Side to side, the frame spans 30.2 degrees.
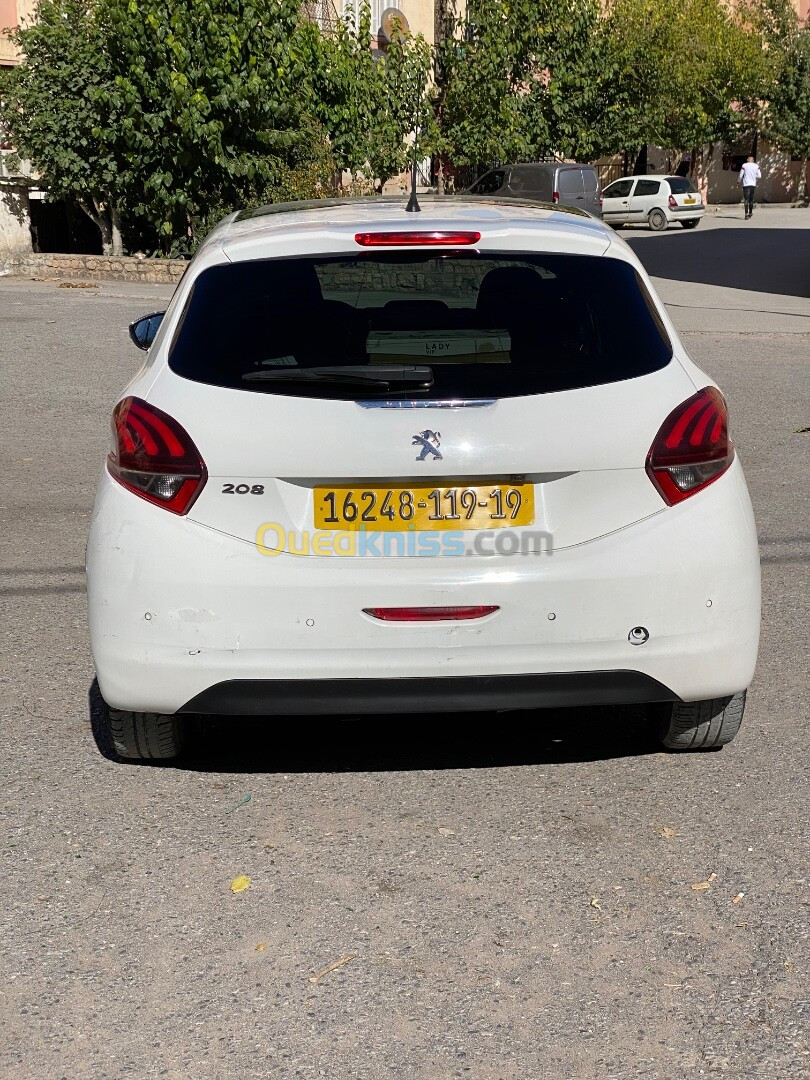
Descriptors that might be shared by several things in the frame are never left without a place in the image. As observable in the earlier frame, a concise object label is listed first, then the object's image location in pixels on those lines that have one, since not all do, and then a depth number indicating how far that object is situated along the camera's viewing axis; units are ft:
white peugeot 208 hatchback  12.39
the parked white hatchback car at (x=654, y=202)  134.51
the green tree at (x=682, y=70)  143.74
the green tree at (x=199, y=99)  75.25
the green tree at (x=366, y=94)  96.73
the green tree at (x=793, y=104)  205.87
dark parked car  115.55
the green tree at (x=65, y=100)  79.66
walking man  162.30
